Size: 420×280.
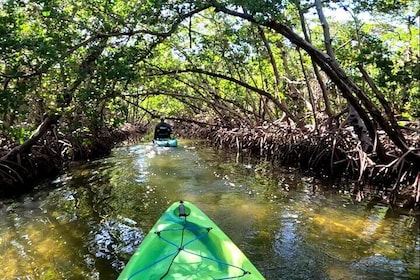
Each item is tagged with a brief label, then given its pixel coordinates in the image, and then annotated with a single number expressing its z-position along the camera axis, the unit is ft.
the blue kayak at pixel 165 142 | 48.67
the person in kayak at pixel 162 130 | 50.57
